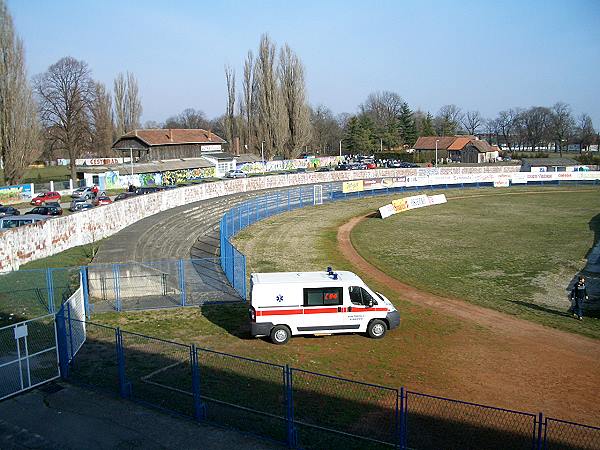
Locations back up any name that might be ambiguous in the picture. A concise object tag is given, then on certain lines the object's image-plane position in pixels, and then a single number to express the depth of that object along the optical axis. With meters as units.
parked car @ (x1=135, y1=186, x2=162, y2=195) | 56.25
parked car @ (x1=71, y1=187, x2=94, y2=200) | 54.53
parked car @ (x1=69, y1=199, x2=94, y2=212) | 48.64
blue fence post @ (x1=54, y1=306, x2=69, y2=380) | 14.35
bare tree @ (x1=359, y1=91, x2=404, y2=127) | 167.25
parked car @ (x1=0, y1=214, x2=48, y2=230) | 32.84
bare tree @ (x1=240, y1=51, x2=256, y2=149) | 102.53
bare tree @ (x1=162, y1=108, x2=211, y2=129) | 190.75
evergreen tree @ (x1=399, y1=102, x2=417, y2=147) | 133.88
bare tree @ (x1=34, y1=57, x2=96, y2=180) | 76.56
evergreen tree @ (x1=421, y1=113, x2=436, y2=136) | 142.12
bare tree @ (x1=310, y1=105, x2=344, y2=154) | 149.38
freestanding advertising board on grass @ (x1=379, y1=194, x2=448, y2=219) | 50.00
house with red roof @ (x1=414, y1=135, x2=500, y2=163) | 120.19
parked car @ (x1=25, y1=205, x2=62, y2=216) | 43.49
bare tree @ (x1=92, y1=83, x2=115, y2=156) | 91.40
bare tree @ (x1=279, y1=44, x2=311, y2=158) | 93.75
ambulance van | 17.88
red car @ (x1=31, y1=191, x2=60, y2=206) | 54.39
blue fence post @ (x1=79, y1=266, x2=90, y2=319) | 20.44
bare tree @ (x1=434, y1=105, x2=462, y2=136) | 146.00
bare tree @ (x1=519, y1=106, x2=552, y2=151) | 147.88
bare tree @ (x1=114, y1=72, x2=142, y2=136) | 105.31
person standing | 21.12
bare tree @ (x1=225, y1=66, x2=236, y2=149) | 108.38
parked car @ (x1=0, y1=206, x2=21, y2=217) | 42.50
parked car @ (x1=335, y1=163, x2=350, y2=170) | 94.50
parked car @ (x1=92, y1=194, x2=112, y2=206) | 51.34
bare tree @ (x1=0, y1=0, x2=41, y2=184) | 53.78
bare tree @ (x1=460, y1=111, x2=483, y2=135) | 189.75
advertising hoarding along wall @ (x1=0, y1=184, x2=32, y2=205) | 54.06
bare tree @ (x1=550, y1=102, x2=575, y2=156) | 139.62
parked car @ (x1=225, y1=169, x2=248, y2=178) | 77.88
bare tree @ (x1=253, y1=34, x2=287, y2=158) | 92.38
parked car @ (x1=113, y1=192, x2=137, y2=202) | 52.70
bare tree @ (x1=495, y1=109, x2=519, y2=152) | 161.12
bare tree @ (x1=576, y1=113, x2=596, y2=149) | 140.25
